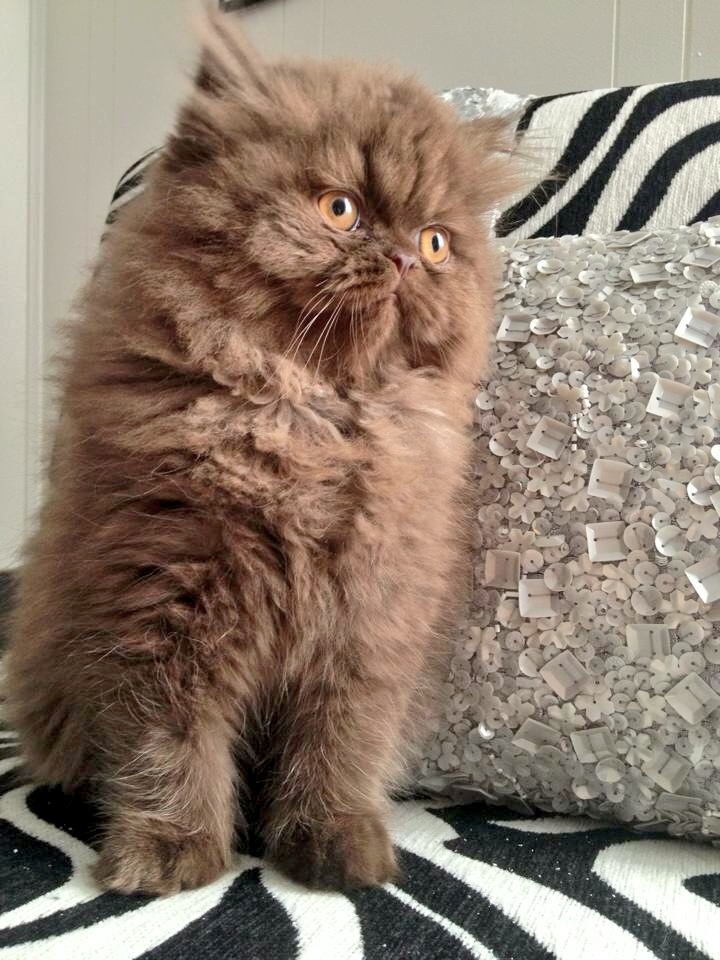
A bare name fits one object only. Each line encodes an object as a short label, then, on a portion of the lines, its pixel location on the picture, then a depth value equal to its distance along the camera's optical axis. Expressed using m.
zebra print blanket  0.23
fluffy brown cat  0.27
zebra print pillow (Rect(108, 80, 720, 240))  0.39
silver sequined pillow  0.30
